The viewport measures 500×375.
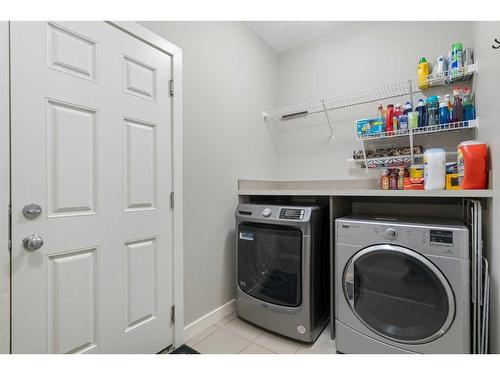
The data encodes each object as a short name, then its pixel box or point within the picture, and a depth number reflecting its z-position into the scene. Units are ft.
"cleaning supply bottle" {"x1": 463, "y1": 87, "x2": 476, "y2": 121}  5.16
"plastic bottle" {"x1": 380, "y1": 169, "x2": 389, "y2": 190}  6.35
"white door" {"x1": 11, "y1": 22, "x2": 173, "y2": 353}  3.28
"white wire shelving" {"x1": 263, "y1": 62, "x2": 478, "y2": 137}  5.74
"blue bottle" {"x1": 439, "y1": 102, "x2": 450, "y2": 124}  5.40
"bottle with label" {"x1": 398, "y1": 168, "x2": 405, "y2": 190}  6.07
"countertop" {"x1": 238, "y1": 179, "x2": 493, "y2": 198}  4.11
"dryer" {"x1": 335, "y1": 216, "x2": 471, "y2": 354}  3.83
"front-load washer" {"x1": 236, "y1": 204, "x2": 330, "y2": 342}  5.16
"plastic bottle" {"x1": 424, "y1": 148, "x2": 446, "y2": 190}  5.07
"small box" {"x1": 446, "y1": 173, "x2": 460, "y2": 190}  4.92
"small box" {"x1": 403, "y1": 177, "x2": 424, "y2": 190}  5.63
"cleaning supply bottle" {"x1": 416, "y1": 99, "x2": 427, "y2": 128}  5.72
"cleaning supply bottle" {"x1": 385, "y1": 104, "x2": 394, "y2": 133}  6.20
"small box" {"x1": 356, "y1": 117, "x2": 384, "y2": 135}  6.38
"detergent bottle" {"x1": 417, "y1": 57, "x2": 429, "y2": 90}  5.85
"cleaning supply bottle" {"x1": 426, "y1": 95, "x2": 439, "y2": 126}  5.56
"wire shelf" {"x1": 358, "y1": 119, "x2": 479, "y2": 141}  5.14
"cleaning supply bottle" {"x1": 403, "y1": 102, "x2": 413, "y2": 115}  6.01
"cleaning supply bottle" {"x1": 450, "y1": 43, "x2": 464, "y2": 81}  5.35
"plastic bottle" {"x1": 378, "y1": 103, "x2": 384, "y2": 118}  6.51
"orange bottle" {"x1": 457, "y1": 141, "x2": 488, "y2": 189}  4.17
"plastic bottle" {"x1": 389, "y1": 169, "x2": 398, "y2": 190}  6.21
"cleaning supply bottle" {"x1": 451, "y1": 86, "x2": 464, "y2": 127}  5.29
